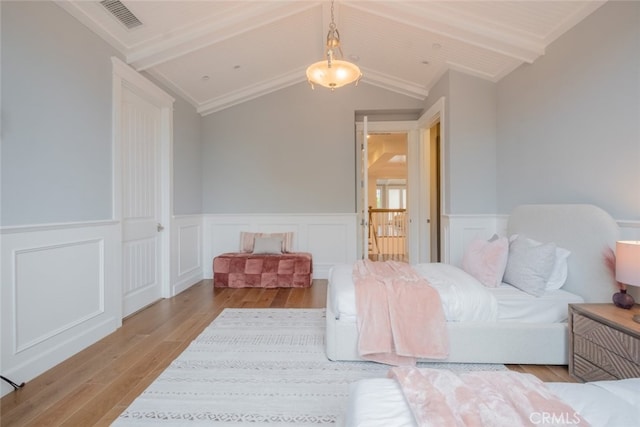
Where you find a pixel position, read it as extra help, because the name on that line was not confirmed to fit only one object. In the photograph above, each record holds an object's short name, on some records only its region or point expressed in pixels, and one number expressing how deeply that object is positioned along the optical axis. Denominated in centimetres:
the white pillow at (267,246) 467
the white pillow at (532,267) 229
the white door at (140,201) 324
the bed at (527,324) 216
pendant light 245
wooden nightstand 164
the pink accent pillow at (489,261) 249
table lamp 170
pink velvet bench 441
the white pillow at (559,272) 240
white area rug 167
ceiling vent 249
